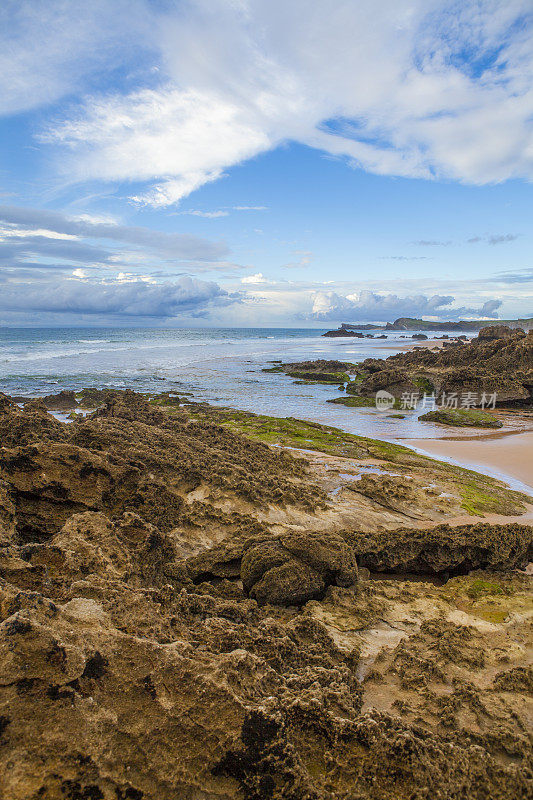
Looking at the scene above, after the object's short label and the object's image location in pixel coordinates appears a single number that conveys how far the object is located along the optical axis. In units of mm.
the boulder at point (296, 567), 5312
